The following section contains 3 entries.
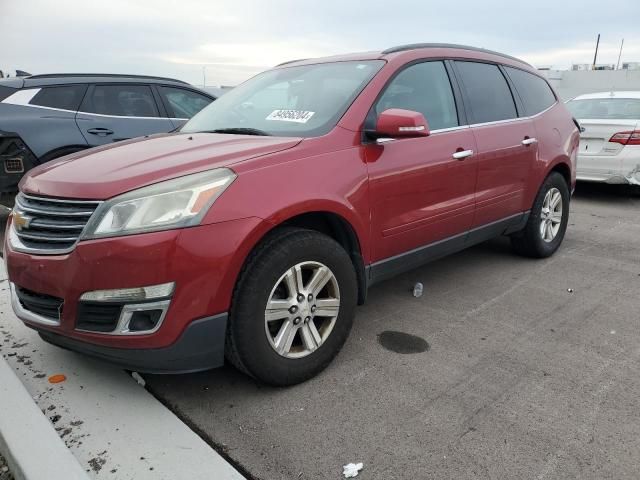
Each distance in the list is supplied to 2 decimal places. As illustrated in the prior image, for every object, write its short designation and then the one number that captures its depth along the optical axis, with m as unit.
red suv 2.21
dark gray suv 5.21
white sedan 6.98
